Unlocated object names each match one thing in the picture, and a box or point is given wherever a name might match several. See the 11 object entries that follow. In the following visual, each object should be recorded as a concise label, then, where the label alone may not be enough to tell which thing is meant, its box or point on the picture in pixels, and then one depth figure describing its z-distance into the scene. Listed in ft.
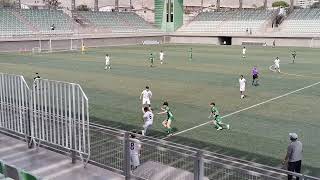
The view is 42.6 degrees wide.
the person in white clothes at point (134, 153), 31.71
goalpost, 195.52
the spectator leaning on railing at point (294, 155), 33.24
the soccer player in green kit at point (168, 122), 51.18
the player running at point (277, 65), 108.06
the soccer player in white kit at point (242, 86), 73.77
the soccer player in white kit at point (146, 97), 63.05
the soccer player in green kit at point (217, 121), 52.80
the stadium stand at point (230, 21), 255.70
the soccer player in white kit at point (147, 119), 48.62
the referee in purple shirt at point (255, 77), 87.35
